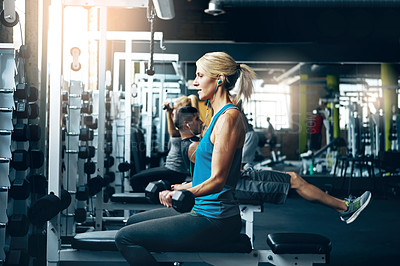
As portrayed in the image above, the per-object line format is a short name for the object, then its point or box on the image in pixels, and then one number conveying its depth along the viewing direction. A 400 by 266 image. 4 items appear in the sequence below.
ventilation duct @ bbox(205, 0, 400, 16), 7.08
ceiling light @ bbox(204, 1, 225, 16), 7.20
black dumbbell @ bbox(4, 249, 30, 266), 2.81
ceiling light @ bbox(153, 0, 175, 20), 3.45
